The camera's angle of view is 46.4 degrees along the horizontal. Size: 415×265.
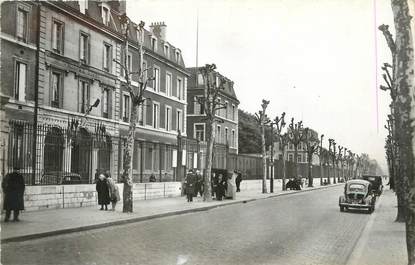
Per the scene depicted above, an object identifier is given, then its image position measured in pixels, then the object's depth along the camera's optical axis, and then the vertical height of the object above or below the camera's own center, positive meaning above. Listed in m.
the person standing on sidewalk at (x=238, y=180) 36.04 -1.25
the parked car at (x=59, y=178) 18.16 -0.61
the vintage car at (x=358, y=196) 20.89 -1.41
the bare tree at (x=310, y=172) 54.66 -0.98
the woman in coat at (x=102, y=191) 18.45 -1.09
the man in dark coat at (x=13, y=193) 13.89 -0.90
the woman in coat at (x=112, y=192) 18.54 -1.13
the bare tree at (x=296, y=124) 51.50 +4.48
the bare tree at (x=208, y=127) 25.34 +1.95
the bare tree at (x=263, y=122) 36.72 +3.22
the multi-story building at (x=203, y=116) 55.44 +5.51
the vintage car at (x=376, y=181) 34.32 -1.20
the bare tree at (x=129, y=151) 17.66 +0.43
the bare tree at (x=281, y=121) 43.45 +3.82
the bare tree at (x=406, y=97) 7.93 +1.12
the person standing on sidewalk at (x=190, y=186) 24.34 -1.16
